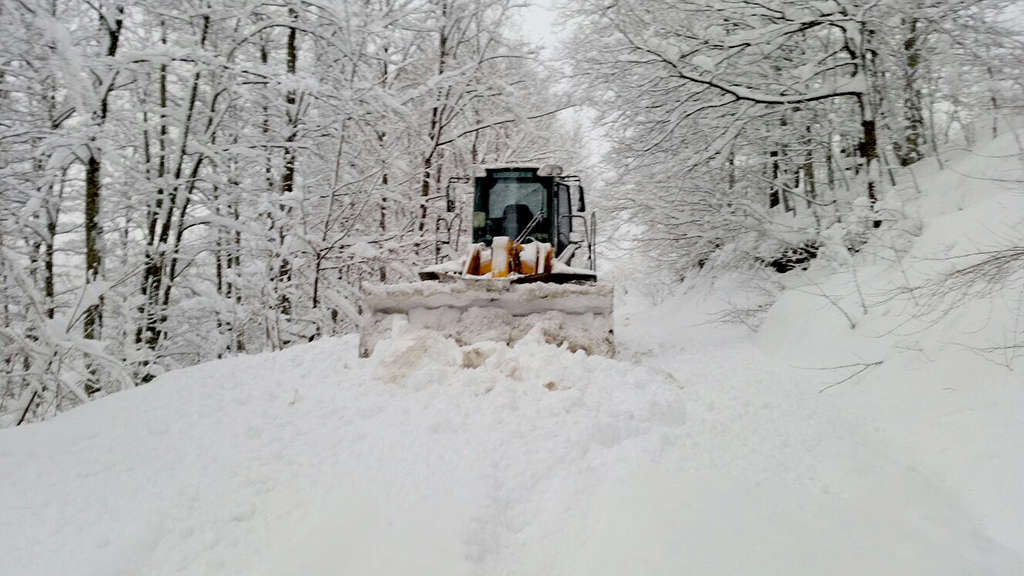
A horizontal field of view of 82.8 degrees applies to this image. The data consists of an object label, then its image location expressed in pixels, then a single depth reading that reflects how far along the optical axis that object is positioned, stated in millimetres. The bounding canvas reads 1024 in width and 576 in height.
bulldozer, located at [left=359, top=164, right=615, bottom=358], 6039
